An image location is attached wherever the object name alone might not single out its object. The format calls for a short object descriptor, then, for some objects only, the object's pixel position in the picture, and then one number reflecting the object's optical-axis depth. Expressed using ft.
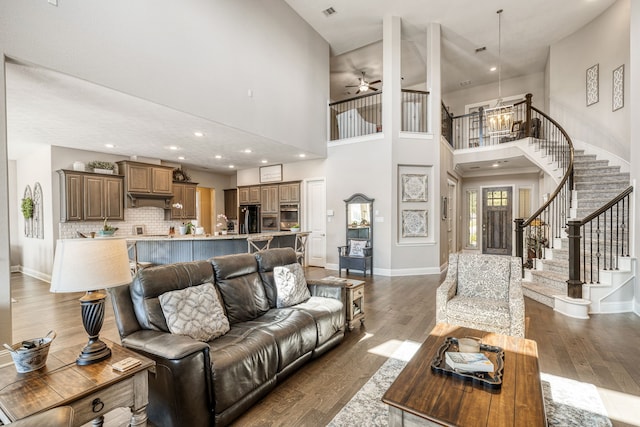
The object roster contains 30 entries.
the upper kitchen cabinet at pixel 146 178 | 22.58
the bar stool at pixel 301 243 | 22.84
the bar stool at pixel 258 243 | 19.13
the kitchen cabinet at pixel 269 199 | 28.06
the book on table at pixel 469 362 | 5.38
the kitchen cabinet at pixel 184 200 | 26.50
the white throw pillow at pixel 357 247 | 21.64
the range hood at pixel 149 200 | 22.90
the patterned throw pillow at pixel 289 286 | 9.84
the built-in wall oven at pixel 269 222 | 28.12
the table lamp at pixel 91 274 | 4.85
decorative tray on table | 5.13
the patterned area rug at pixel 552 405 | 6.26
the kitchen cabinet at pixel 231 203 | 34.45
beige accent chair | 9.16
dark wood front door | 31.07
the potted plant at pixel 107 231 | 18.43
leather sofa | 5.59
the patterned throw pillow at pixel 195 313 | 6.81
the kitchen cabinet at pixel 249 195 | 29.48
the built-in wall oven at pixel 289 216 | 26.63
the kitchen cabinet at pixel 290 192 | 26.50
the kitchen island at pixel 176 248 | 17.85
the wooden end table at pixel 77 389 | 4.00
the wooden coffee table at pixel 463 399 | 4.31
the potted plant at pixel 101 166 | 21.47
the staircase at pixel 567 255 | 13.07
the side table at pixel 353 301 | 10.79
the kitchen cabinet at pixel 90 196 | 19.61
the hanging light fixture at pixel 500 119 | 19.65
